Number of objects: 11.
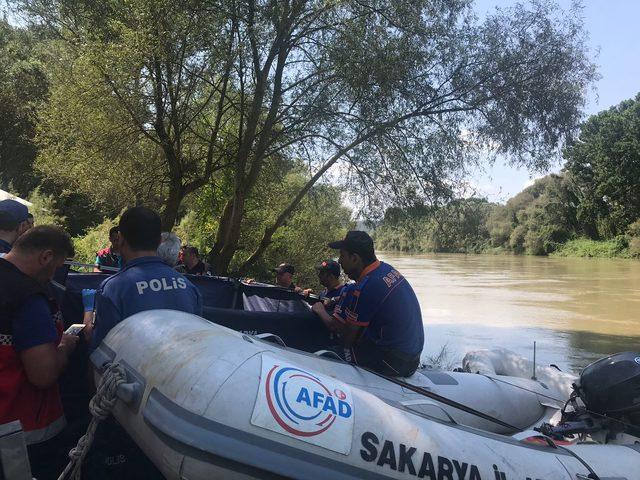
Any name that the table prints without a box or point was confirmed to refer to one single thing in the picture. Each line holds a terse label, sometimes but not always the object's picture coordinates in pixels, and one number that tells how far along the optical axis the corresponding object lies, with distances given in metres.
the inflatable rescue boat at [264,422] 2.04
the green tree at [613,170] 57.31
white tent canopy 9.99
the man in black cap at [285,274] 7.52
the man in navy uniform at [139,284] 2.56
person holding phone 2.15
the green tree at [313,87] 9.26
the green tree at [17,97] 16.02
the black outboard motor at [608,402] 3.53
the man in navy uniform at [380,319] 3.88
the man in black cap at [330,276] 6.48
